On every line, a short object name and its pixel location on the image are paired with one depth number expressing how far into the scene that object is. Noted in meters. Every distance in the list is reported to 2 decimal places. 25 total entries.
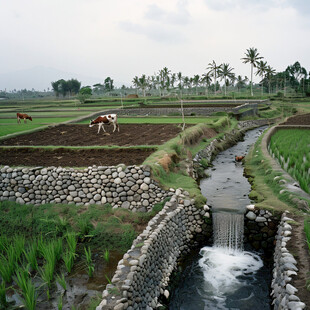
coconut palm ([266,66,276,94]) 63.18
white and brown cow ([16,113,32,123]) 23.08
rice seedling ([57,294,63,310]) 5.49
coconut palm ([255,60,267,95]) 62.56
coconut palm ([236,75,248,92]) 79.85
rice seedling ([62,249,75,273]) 6.78
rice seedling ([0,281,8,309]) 5.73
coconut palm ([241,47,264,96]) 60.19
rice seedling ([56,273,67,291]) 6.18
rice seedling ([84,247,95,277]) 6.79
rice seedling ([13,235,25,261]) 7.09
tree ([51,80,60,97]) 91.32
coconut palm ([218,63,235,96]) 64.50
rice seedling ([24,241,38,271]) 6.88
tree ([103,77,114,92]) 81.19
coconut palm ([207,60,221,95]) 61.31
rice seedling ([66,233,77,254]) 7.31
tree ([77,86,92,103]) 48.17
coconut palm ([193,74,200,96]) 71.92
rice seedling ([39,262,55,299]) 6.34
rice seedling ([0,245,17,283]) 6.43
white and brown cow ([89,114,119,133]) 17.81
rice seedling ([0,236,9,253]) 7.46
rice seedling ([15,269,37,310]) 5.41
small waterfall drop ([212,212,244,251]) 8.53
